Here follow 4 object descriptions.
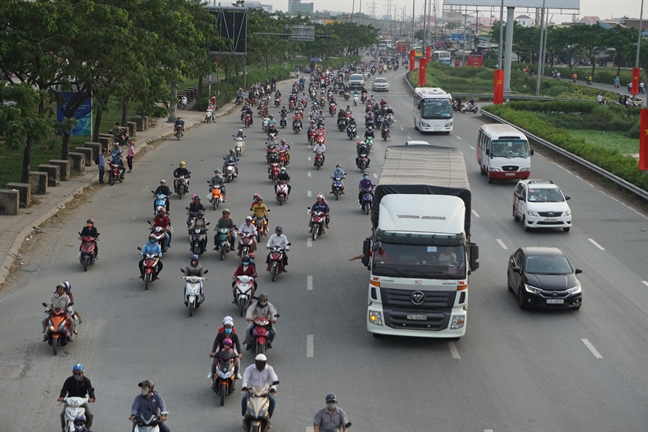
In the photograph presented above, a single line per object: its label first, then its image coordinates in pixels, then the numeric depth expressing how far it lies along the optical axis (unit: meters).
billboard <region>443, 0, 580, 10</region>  82.56
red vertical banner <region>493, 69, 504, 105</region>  72.06
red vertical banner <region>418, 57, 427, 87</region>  90.38
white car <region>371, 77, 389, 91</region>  95.31
